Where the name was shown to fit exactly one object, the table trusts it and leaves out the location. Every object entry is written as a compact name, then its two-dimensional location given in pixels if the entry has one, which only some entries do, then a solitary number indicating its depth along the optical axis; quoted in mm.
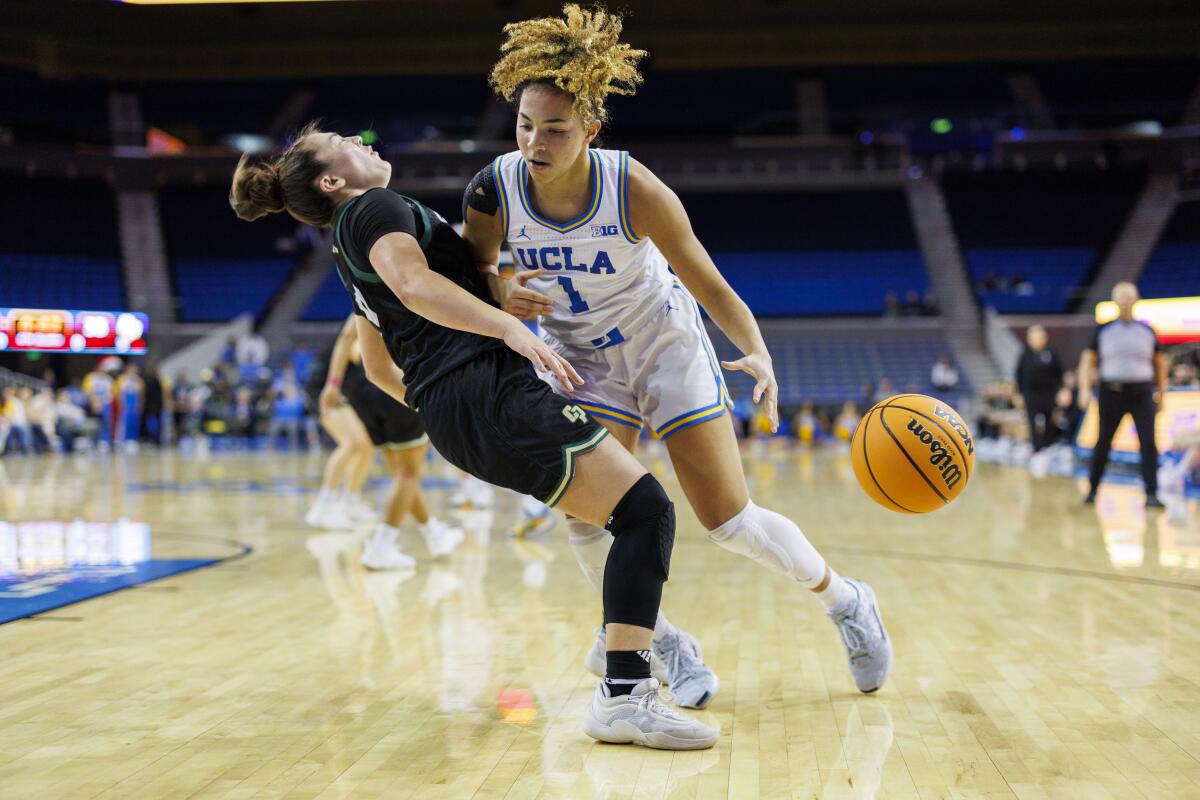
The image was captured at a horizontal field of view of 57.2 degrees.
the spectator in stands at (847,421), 20812
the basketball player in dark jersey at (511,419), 2584
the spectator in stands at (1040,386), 13320
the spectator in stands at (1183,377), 12849
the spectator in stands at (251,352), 23359
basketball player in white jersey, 2785
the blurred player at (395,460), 5770
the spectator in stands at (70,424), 19078
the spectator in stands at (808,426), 20766
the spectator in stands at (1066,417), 13656
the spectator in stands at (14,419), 17534
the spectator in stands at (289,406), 20250
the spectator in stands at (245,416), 20688
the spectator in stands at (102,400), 19641
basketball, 3340
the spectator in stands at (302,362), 23469
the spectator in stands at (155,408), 19953
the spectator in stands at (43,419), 18250
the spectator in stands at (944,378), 21312
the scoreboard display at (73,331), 23562
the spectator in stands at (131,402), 19359
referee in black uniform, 8297
